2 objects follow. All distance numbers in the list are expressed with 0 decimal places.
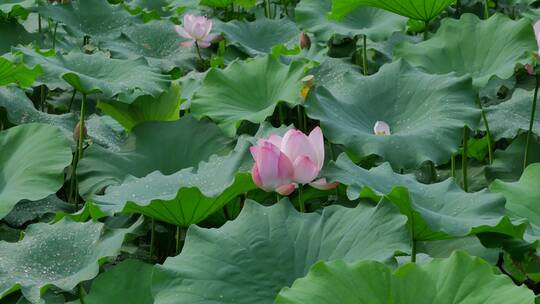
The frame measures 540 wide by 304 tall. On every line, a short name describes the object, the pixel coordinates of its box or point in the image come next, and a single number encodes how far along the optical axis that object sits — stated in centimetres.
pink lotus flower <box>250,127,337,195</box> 335
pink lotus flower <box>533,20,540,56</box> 446
